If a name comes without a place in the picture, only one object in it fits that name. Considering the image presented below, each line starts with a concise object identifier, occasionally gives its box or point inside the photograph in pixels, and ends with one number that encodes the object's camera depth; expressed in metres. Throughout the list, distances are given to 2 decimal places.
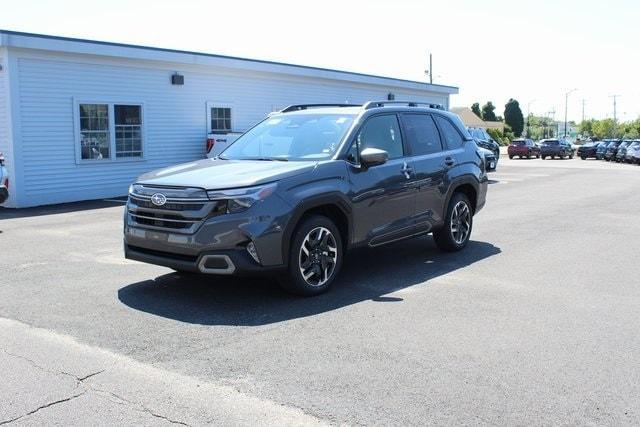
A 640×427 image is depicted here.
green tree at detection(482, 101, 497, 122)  125.19
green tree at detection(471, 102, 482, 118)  126.56
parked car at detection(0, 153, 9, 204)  11.11
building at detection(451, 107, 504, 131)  104.64
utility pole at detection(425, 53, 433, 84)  67.56
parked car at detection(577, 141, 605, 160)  50.22
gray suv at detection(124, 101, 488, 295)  5.84
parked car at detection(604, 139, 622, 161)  46.16
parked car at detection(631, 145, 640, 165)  41.41
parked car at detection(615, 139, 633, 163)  43.94
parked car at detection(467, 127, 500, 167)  27.61
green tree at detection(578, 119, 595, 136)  178.62
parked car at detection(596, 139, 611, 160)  48.25
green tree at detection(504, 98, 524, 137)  118.38
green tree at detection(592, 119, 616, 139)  150.30
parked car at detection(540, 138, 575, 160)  47.94
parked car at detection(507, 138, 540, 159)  48.44
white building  15.16
